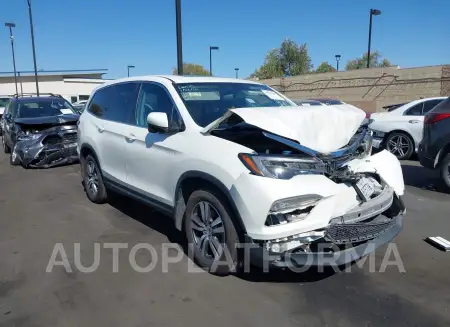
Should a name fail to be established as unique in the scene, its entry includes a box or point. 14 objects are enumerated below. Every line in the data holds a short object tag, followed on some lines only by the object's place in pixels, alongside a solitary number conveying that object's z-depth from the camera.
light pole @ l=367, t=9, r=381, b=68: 28.64
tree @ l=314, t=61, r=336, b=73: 69.78
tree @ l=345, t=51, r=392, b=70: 68.56
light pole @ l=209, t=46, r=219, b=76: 39.62
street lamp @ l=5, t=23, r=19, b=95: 31.60
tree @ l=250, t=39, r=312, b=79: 58.20
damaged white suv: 3.10
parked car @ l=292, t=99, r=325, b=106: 13.66
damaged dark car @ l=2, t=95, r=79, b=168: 9.20
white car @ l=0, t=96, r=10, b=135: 23.38
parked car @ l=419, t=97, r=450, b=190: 6.46
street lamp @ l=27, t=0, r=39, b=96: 23.36
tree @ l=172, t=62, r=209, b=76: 75.48
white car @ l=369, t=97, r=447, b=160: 9.67
